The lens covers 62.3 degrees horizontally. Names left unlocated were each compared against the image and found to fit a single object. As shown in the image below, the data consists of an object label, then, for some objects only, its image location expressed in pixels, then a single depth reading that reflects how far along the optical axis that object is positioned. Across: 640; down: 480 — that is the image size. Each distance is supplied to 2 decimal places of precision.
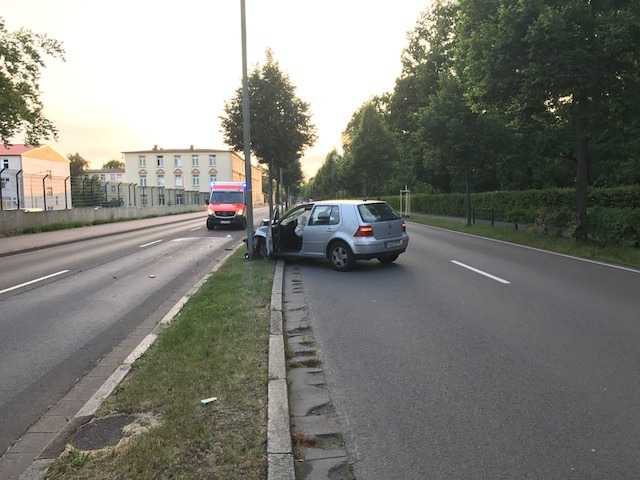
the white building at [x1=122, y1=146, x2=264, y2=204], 114.81
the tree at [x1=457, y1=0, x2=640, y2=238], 12.93
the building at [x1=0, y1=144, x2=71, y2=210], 23.61
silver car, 11.26
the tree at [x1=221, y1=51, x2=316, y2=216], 26.30
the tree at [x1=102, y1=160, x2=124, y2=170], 169.40
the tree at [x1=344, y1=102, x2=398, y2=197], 49.47
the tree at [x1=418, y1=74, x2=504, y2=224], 24.78
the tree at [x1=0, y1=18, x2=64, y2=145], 21.41
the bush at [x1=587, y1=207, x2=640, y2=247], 13.67
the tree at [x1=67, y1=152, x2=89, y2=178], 124.38
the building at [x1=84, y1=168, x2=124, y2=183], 135.55
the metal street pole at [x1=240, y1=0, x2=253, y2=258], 12.92
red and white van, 27.33
